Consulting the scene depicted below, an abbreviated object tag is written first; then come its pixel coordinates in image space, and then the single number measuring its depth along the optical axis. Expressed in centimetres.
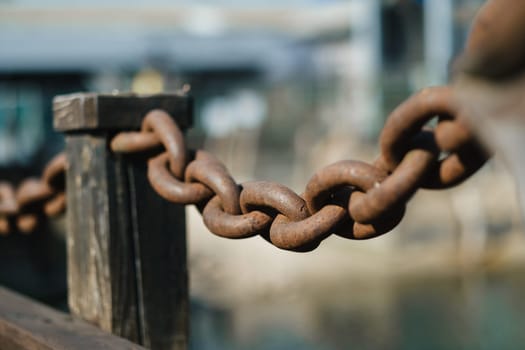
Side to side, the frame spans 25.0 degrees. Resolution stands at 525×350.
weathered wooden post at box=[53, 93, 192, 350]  110
